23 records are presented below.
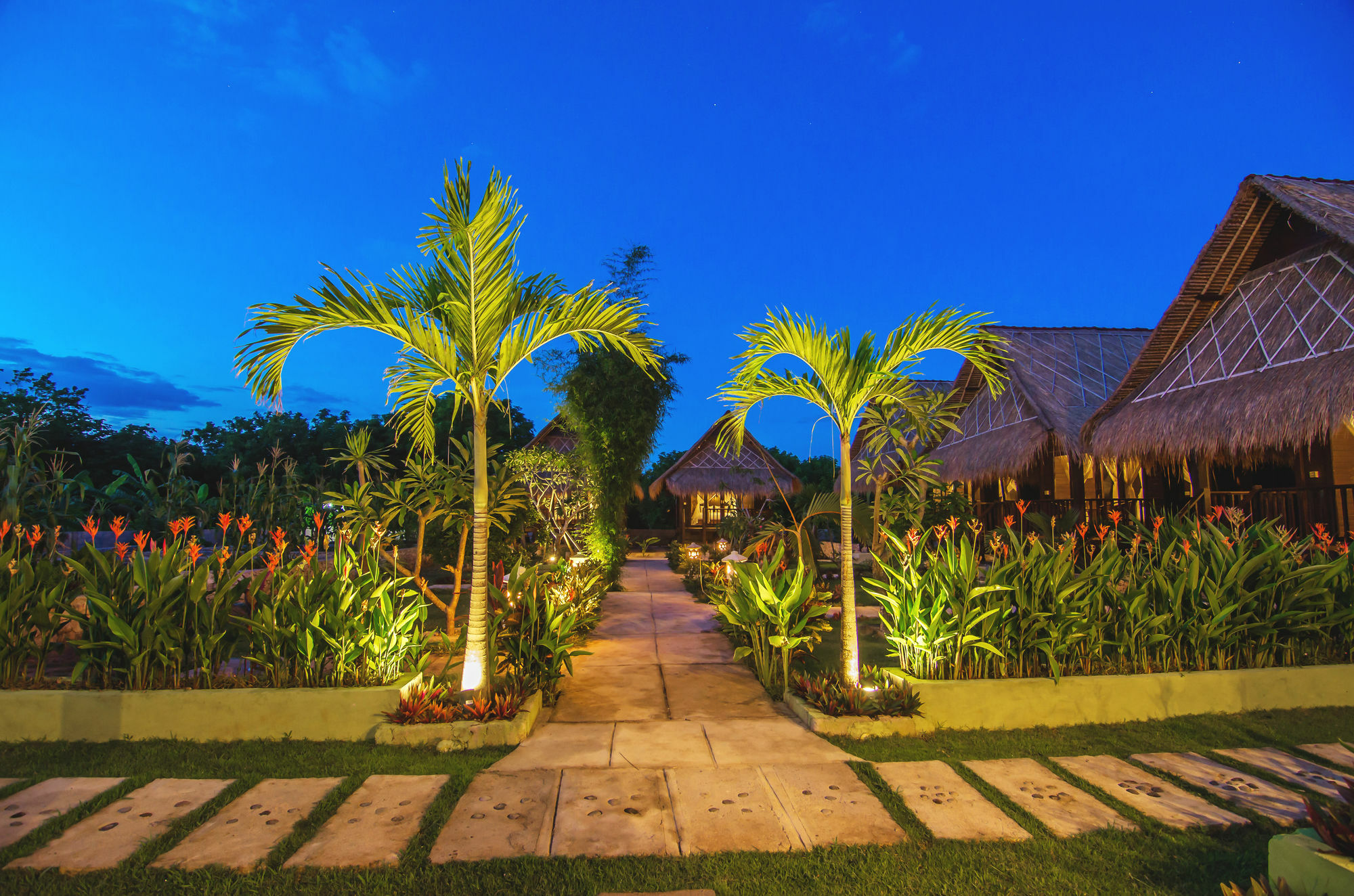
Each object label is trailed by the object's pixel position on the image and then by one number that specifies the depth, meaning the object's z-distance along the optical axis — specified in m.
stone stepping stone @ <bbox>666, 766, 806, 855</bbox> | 2.63
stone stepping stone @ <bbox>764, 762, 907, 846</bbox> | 2.71
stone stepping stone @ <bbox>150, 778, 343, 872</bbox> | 2.48
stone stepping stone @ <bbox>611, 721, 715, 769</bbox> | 3.60
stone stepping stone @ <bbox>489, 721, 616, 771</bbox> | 3.55
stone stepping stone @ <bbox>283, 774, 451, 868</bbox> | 2.49
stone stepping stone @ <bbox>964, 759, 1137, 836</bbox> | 2.81
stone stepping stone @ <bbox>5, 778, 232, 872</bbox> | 2.46
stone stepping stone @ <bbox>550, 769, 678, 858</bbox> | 2.60
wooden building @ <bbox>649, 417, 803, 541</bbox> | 19.89
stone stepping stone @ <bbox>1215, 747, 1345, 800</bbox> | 3.21
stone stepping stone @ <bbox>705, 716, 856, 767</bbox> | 3.66
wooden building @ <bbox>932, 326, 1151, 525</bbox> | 11.09
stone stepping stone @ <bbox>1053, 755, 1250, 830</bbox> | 2.83
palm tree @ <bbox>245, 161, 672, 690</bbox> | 4.14
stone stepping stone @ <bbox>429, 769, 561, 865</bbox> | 2.56
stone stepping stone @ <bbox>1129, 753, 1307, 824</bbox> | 2.91
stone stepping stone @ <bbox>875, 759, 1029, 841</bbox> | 2.74
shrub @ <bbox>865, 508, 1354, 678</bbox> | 4.33
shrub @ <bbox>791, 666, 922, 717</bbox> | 4.14
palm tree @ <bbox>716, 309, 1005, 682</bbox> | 4.57
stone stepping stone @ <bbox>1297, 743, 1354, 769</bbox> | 3.55
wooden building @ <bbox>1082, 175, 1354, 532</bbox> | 6.96
